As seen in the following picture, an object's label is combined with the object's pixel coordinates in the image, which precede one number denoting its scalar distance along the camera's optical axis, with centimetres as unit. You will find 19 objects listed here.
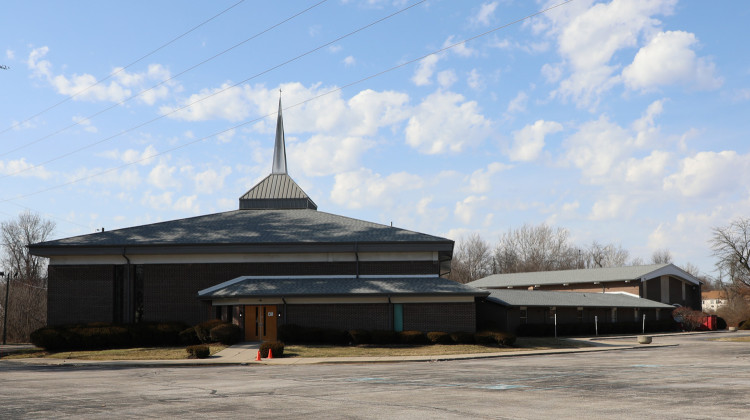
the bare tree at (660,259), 15169
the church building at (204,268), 4447
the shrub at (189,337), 3956
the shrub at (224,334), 3847
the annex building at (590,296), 5462
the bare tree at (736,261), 8688
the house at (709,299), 15412
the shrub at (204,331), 3919
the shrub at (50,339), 3841
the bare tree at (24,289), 7712
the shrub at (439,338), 4003
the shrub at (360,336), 3966
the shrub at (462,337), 4000
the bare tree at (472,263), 12644
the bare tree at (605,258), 13675
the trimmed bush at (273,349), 3338
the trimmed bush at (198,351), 3288
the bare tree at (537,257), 12331
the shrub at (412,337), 4009
